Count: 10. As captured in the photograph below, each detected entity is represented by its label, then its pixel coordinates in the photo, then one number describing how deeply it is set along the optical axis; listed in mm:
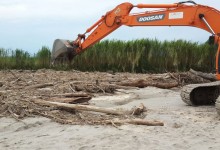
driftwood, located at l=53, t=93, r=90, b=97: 7982
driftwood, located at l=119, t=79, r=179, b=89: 10727
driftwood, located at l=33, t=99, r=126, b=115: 6620
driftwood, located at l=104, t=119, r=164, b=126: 6035
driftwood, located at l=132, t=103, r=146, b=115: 6766
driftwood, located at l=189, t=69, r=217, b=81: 11406
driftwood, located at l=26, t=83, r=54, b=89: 9669
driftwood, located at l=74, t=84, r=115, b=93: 9680
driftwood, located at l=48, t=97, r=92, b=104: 7418
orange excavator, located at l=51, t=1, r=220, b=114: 8469
